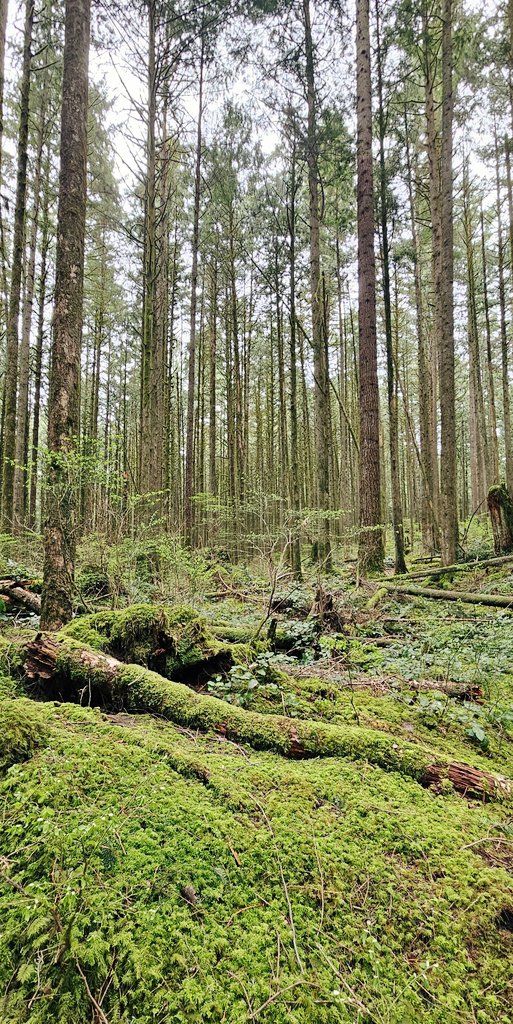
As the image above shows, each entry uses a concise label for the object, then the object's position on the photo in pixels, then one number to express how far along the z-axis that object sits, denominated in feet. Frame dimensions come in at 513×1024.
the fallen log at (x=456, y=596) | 16.80
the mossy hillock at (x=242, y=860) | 3.69
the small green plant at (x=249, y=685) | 9.16
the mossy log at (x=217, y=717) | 7.13
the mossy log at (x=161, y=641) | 10.09
